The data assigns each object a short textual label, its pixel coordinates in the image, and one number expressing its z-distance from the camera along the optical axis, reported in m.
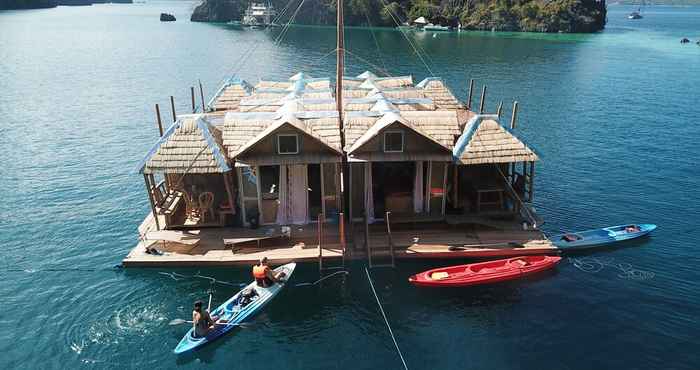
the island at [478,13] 140.75
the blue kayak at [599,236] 27.73
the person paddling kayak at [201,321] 20.66
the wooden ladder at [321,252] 24.79
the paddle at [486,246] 26.15
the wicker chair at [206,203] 27.89
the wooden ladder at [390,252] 25.50
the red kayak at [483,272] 24.41
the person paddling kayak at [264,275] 23.25
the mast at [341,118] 28.67
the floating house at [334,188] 26.16
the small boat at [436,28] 145.12
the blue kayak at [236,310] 20.88
